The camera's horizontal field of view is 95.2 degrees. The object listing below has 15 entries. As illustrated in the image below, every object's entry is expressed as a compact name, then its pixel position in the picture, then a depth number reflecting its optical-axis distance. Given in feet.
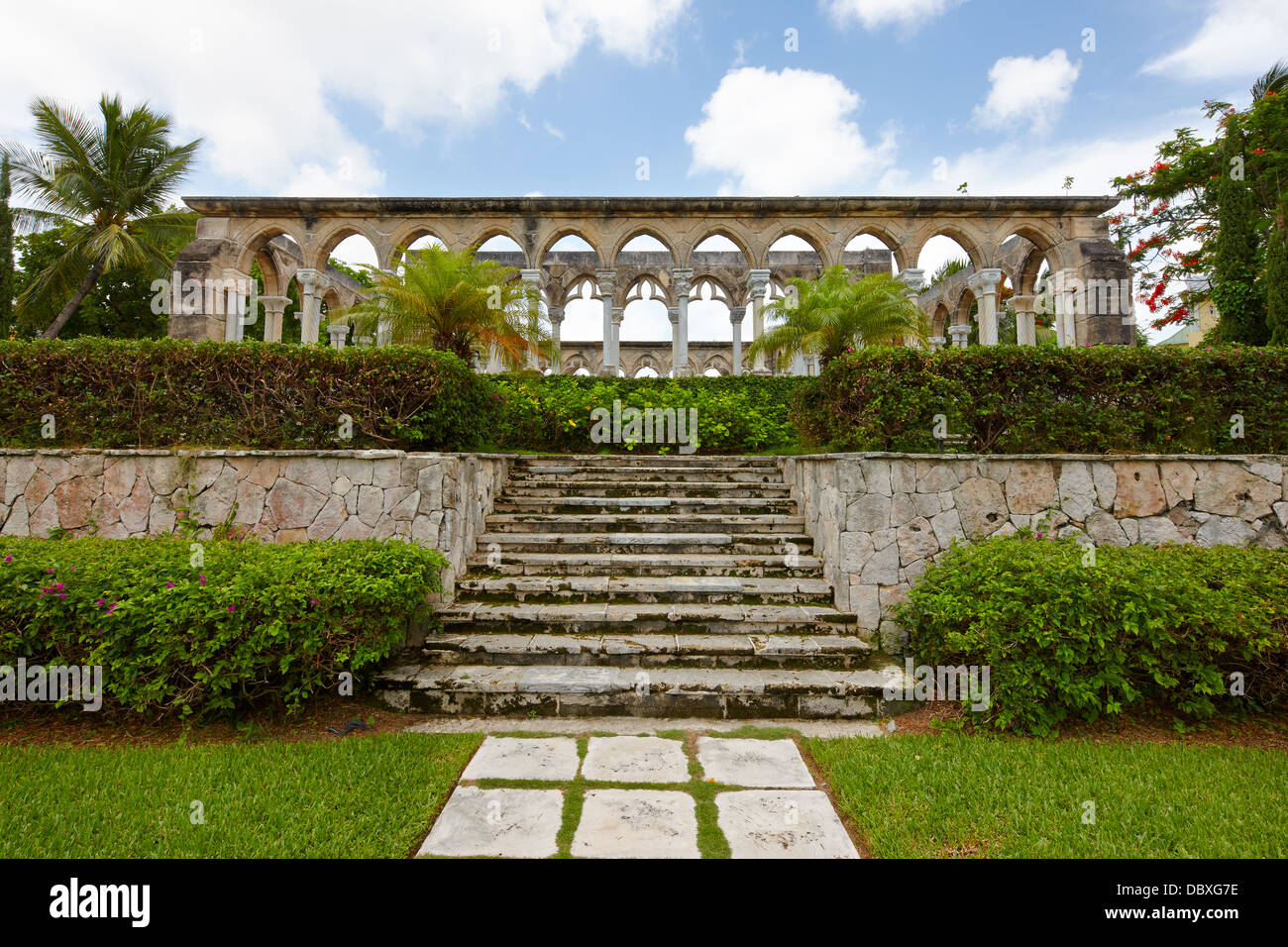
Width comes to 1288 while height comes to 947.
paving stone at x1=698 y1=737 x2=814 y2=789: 10.25
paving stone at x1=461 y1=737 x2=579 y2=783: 10.35
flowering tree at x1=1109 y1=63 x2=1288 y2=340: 45.98
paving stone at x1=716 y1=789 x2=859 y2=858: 8.28
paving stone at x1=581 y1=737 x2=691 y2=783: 10.30
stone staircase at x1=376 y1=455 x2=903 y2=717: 12.93
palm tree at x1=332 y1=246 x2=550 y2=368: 31.94
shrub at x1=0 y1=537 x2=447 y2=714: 11.31
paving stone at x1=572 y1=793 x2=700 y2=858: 8.23
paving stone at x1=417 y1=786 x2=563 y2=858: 8.23
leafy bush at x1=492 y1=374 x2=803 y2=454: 29.86
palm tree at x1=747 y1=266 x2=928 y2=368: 34.99
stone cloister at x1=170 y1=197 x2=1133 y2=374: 46.09
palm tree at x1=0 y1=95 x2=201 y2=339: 55.93
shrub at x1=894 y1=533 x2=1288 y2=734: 11.53
